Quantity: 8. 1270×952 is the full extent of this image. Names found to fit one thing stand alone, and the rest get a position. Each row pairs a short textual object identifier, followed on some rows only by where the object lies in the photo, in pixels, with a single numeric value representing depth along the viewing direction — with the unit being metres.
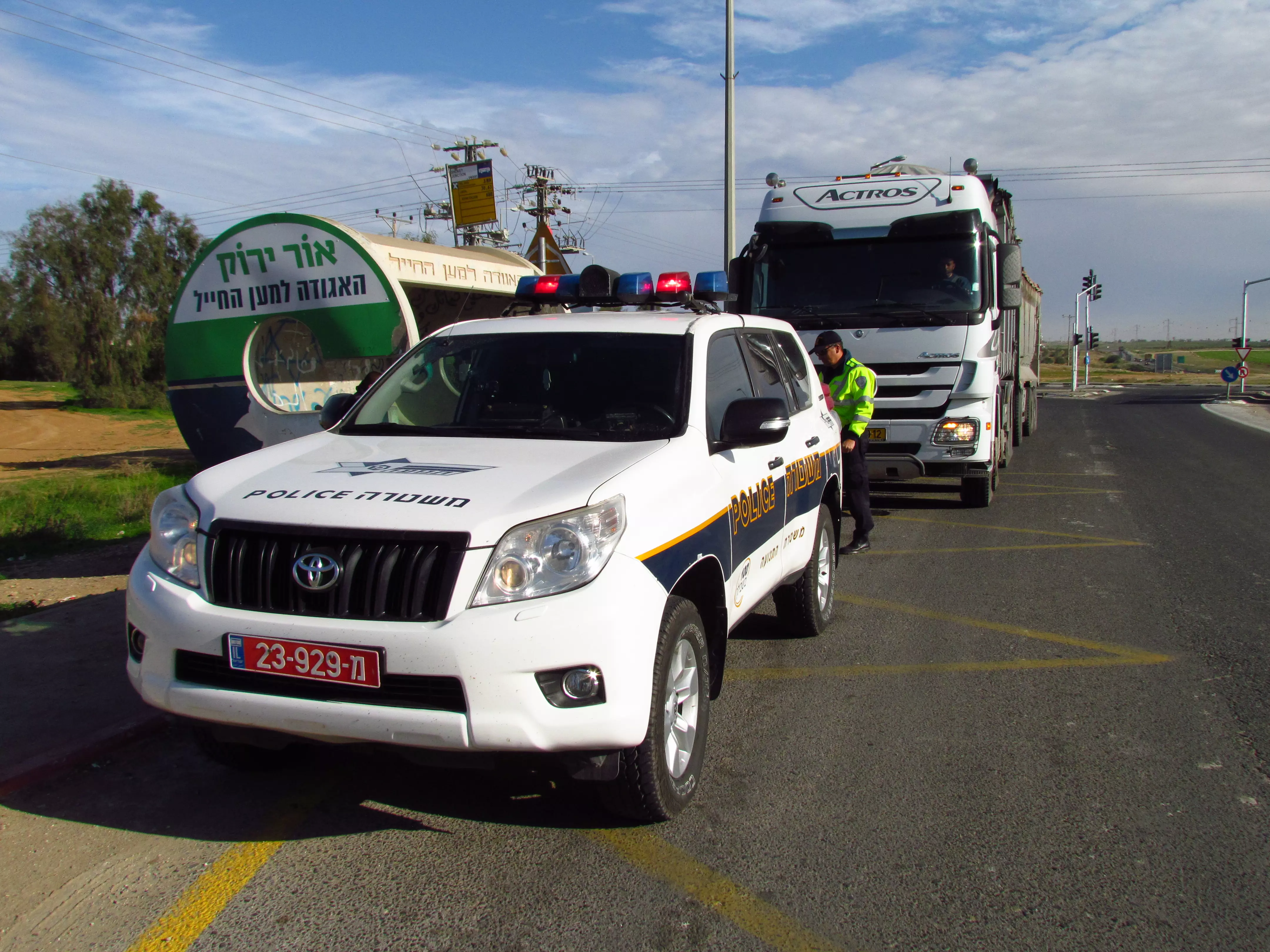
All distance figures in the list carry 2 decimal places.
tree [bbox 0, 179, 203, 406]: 36.84
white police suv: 3.02
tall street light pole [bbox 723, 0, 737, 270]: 16.95
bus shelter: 8.56
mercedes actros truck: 9.76
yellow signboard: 44.91
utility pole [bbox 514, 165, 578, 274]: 58.58
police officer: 8.24
